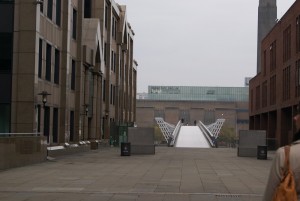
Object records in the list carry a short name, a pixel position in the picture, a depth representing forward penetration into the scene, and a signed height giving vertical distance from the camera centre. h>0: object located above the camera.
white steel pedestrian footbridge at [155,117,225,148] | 82.62 -2.09
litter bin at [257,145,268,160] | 36.59 -1.85
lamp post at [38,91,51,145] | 28.61 +1.26
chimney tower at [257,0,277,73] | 111.56 +21.93
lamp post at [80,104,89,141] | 44.38 +0.71
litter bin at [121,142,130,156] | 37.41 -1.80
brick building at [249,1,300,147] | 51.59 +5.11
